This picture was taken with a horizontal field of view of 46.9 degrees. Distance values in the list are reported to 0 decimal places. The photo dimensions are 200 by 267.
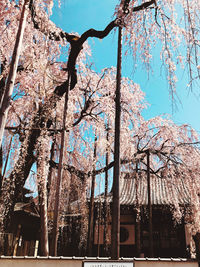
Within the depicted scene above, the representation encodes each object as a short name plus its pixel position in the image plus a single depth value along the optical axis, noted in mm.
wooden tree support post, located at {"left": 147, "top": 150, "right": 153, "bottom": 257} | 7142
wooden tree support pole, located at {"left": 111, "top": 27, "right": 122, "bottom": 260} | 3472
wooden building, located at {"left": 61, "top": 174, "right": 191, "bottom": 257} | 10438
